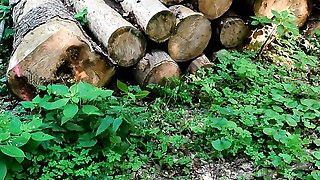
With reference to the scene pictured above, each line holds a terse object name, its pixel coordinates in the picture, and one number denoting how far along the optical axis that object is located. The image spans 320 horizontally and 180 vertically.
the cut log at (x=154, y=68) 3.39
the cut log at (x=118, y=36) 3.21
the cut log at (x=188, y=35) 3.51
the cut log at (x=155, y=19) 3.30
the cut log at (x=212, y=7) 3.64
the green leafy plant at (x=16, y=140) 2.19
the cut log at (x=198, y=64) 3.63
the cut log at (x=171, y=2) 3.67
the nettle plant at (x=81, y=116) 2.50
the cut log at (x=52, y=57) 2.93
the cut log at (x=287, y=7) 3.92
